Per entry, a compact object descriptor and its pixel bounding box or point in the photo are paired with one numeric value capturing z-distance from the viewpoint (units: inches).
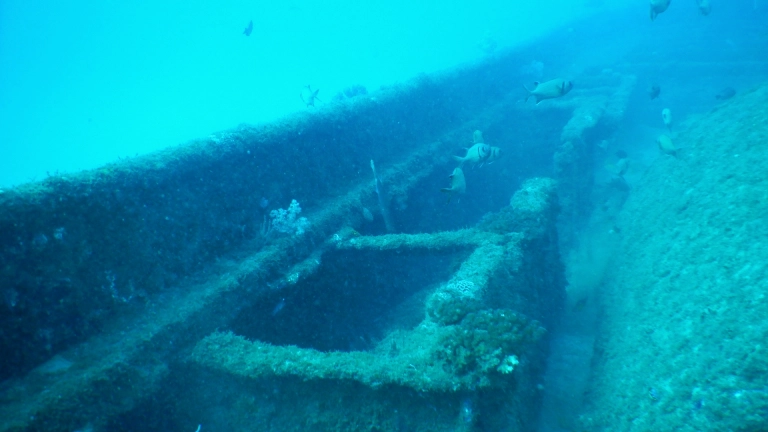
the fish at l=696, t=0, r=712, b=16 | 459.6
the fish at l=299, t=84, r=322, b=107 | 437.8
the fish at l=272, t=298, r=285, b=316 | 210.4
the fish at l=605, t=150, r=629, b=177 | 401.4
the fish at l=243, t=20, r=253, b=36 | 503.5
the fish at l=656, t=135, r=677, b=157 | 286.4
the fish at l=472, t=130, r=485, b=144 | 363.3
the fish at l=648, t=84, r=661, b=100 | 398.3
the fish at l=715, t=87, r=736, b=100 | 443.6
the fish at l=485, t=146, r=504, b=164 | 277.4
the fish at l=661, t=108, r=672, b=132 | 368.3
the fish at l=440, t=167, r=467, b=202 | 257.7
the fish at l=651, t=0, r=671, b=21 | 337.1
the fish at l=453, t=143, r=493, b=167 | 272.0
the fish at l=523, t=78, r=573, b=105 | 272.2
